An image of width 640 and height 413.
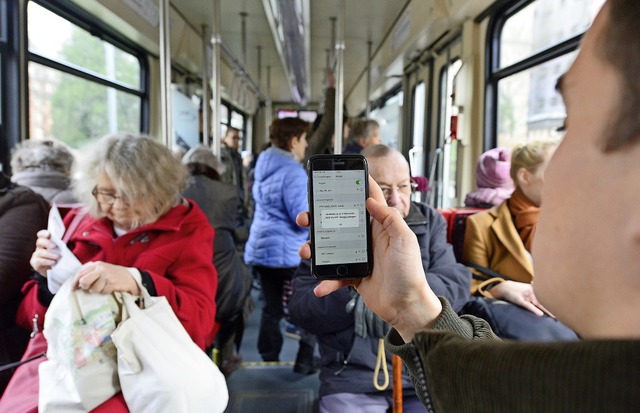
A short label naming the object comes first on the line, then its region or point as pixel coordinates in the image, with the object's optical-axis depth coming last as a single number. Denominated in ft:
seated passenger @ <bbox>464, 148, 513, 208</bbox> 8.90
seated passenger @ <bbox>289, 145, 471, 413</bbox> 5.28
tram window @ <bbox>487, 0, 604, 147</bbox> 10.69
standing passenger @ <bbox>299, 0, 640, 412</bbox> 1.28
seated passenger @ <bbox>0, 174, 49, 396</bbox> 5.84
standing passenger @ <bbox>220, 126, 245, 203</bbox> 17.38
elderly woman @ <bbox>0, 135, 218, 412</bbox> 5.63
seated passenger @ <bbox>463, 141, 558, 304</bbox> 6.58
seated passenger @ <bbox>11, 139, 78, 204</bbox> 7.89
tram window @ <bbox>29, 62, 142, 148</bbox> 11.14
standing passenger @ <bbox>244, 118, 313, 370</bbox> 10.27
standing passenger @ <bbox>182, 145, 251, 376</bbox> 7.75
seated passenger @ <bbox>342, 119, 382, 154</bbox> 12.76
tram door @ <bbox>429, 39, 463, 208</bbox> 16.09
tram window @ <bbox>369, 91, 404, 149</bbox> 28.53
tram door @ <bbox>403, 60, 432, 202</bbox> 21.67
